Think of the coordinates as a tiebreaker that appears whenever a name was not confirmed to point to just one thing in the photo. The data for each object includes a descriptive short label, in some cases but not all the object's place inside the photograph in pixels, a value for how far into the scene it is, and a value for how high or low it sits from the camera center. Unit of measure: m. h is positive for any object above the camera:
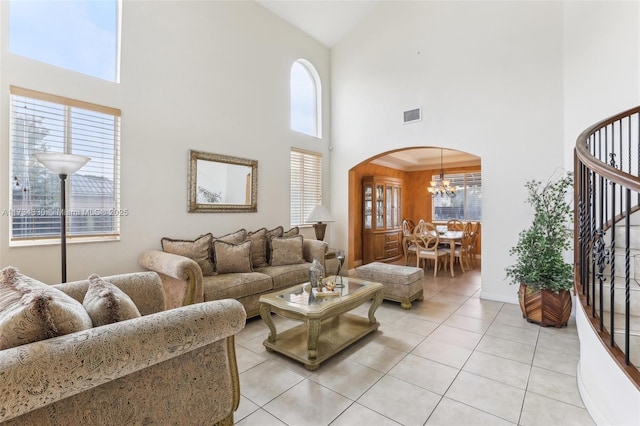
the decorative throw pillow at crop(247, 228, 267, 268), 4.20 -0.50
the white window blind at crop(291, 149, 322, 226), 5.36 +0.54
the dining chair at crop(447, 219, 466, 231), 7.04 -0.29
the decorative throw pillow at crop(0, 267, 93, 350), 1.10 -0.41
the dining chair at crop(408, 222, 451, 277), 5.47 -0.59
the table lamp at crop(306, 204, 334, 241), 4.99 -0.07
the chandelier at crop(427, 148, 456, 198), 6.78 +0.59
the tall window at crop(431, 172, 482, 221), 7.78 +0.34
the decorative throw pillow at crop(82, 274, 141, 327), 1.40 -0.46
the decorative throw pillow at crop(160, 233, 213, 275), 3.52 -0.44
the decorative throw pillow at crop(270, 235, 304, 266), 4.21 -0.55
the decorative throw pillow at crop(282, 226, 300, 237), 4.74 -0.31
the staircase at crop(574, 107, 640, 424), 1.51 -0.63
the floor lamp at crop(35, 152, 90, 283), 2.41 +0.38
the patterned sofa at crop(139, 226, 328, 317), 2.95 -0.62
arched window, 5.43 +2.12
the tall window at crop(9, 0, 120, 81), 2.78 +1.77
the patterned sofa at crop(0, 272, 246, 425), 1.02 -0.63
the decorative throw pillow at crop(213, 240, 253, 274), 3.65 -0.55
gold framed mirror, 3.95 +0.41
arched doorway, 6.01 +0.98
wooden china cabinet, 6.62 -0.17
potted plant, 3.16 -0.58
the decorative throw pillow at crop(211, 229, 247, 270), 4.03 -0.34
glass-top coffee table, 2.41 -0.95
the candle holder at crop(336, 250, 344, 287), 3.09 -0.51
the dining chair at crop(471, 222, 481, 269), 6.41 -0.60
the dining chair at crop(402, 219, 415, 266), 5.99 -0.50
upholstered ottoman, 3.79 -0.87
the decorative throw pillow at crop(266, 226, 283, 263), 4.35 -0.33
